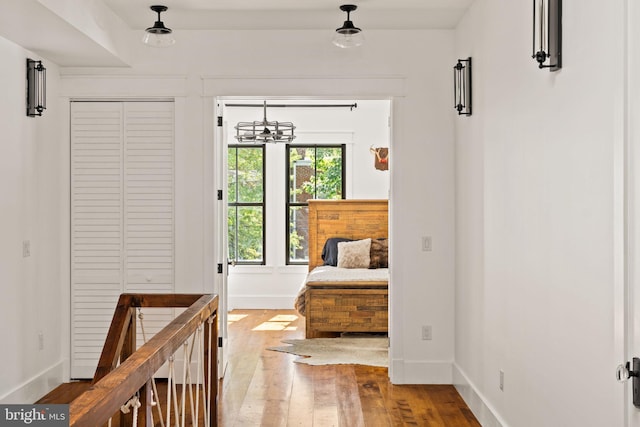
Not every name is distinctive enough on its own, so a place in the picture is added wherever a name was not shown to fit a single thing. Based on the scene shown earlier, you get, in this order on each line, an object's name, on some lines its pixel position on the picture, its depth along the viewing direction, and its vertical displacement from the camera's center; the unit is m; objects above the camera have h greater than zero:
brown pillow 8.27 -0.47
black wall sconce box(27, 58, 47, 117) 4.65 +0.87
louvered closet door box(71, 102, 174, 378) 5.24 +0.21
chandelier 7.67 +0.91
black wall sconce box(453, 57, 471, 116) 4.67 +0.90
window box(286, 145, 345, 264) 9.14 +0.47
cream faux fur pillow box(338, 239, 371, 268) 8.23 -0.45
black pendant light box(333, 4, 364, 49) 4.33 +1.12
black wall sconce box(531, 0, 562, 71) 2.83 +0.75
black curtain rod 8.86 +1.42
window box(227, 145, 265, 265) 9.12 +0.18
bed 6.95 -0.87
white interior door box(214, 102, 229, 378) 5.30 -0.09
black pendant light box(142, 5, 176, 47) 4.32 +1.12
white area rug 5.96 -1.24
